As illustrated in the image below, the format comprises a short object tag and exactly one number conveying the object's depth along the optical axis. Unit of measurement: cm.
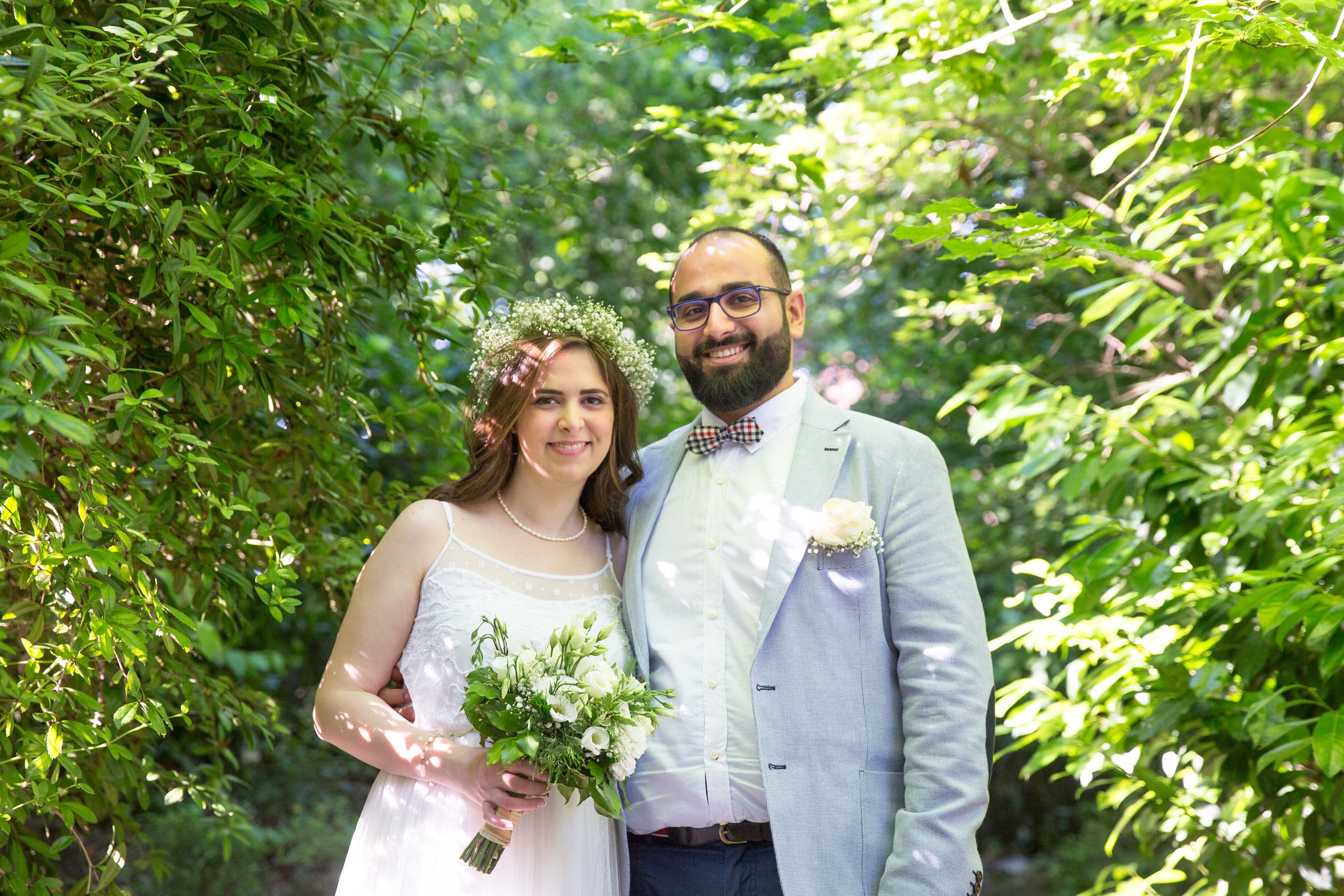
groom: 226
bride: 243
